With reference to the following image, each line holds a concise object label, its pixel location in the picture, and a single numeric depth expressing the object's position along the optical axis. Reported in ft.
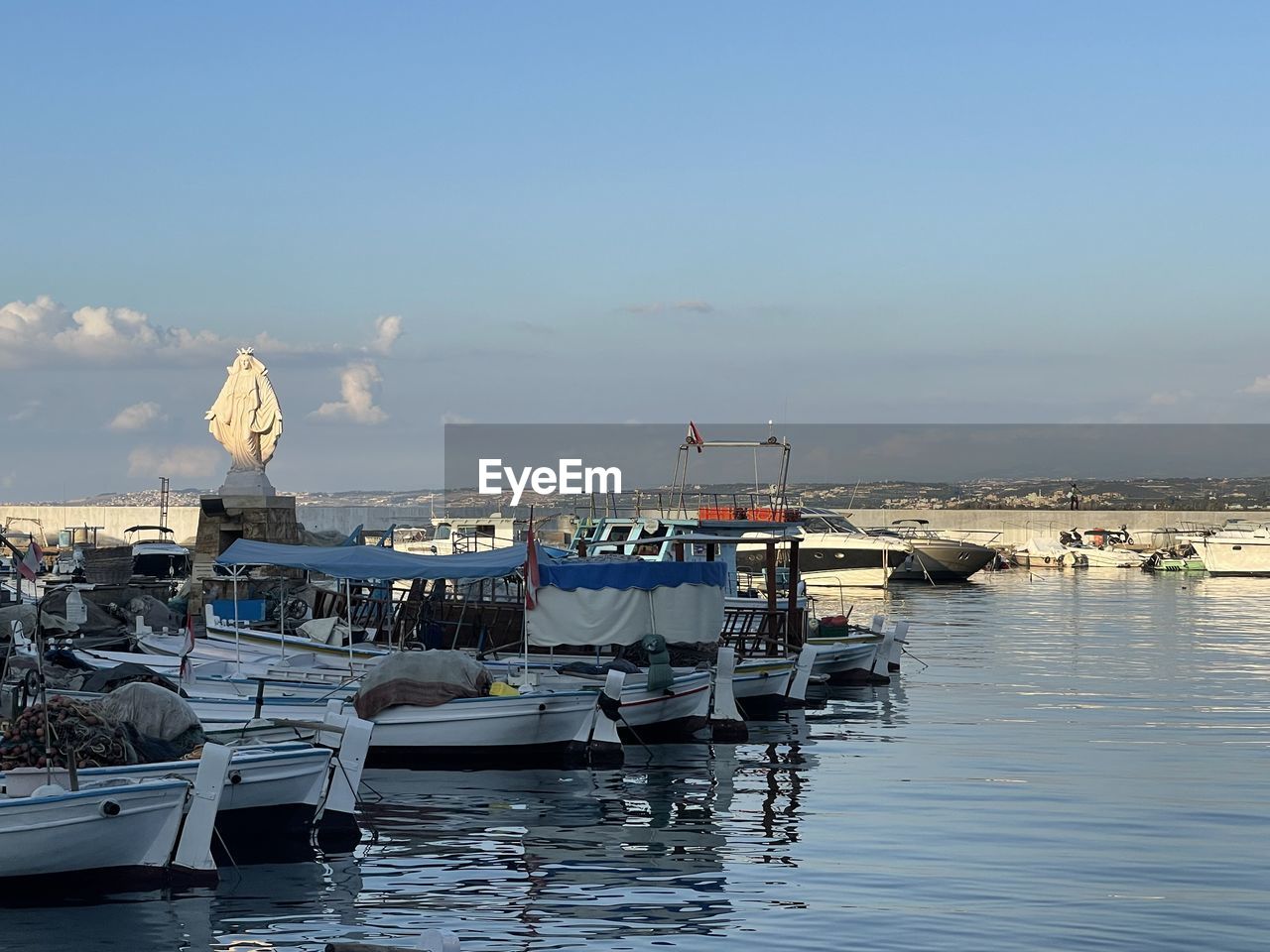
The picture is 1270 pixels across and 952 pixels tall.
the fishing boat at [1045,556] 326.44
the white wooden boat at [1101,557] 321.73
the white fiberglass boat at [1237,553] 291.17
